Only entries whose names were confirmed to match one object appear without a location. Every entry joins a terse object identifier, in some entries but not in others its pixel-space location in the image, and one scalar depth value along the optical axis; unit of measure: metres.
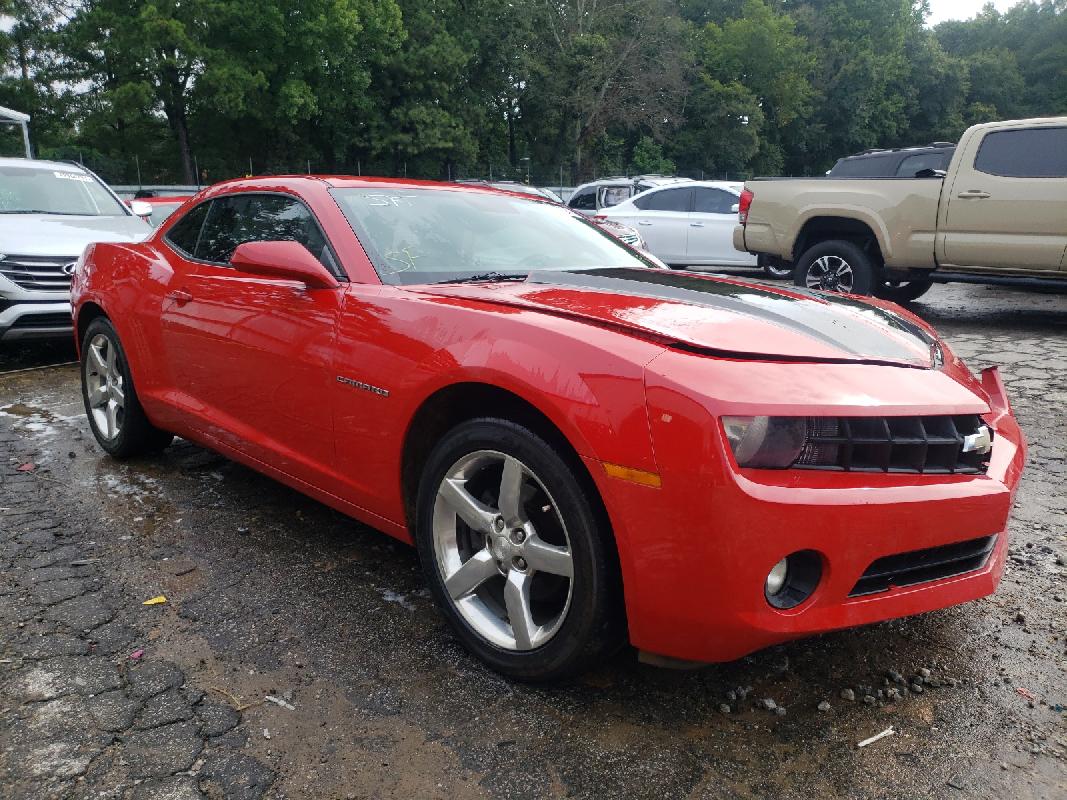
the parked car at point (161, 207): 12.66
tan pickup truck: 7.54
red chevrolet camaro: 1.92
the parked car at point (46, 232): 6.62
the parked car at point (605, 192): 16.61
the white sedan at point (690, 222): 12.37
